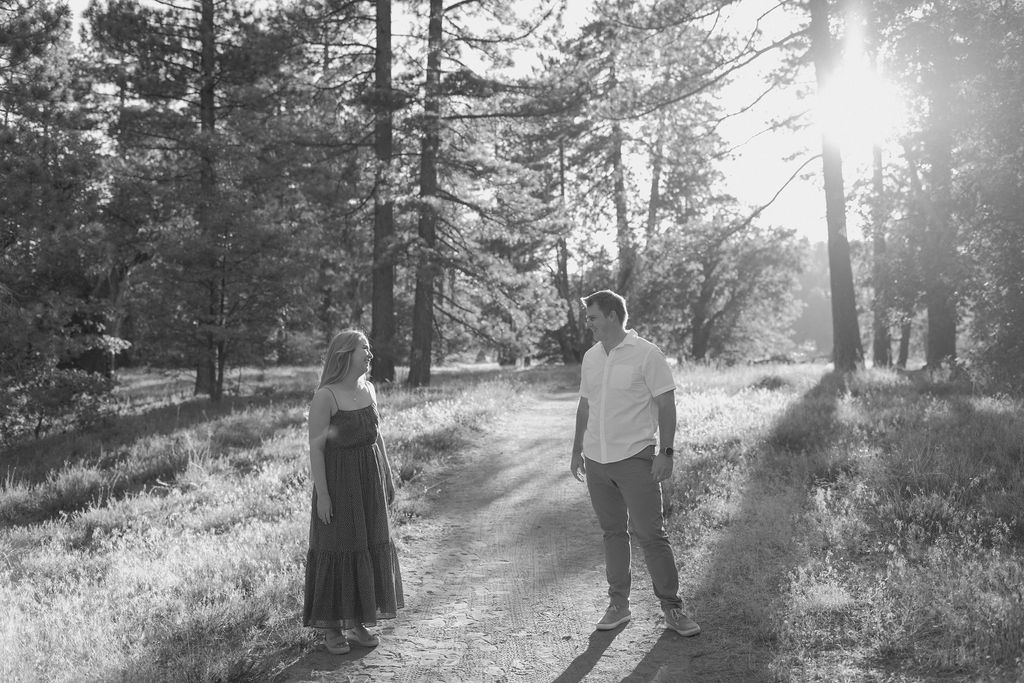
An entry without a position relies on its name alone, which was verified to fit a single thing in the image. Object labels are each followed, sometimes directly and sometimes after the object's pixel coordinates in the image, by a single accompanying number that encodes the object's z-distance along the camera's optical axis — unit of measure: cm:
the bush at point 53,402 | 1358
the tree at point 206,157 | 1689
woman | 494
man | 484
